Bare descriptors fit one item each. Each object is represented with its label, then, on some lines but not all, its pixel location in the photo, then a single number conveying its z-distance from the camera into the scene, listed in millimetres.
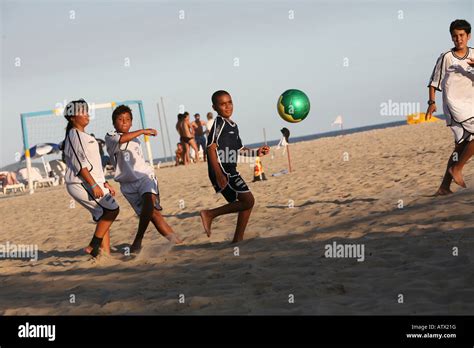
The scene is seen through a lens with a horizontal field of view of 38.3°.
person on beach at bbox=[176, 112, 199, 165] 22281
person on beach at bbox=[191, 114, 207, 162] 24516
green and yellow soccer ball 8938
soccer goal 21812
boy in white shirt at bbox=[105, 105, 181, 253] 7071
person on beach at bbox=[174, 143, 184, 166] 25453
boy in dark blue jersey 6699
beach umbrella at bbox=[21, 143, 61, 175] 27891
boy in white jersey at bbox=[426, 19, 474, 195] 7797
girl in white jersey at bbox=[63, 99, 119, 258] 6668
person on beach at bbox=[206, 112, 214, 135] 23623
